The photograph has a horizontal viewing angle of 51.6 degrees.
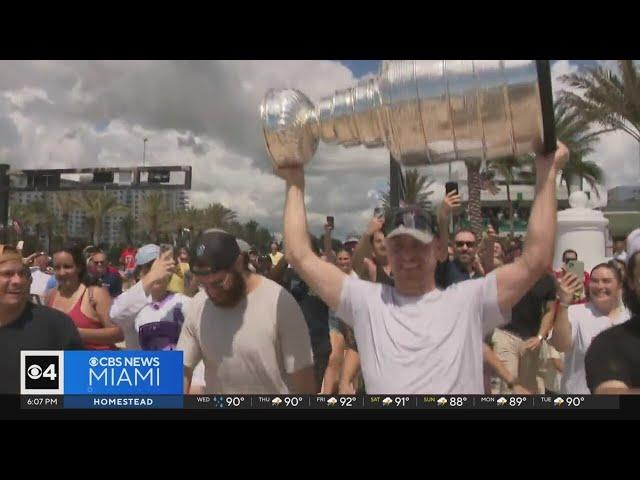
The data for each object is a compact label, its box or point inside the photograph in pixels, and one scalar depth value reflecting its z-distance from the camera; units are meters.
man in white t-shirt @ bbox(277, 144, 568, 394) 2.13
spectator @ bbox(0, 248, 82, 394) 2.61
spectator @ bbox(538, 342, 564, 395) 2.50
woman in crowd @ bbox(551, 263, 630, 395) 2.46
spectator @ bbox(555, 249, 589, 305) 2.47
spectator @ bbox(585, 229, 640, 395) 2.40
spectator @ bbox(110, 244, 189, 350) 2.63
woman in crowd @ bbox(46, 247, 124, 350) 2.70
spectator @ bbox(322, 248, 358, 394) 2.49
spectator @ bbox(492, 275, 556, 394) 2.38
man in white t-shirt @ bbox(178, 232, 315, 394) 2.32
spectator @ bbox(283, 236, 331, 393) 2.44
